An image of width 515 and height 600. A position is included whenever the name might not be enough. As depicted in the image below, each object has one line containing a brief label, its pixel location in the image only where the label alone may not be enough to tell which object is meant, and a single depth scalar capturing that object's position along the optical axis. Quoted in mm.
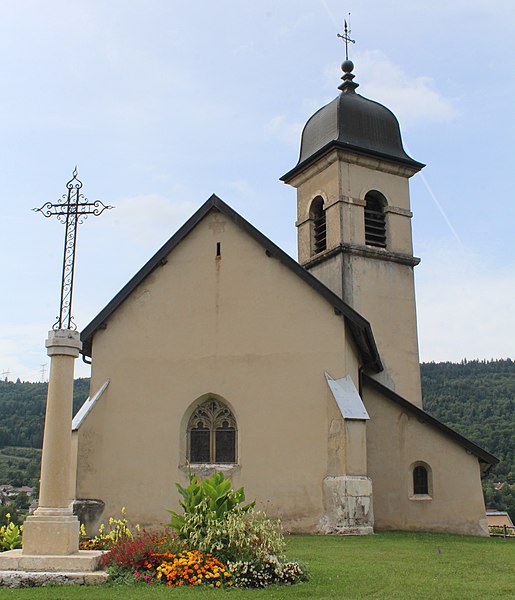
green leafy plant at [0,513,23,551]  11281
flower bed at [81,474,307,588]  8727
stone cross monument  9164
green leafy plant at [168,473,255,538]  9773
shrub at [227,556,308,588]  8633
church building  16016
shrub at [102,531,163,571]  9148
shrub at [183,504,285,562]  9198
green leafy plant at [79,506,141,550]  10445
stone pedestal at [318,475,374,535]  15116
